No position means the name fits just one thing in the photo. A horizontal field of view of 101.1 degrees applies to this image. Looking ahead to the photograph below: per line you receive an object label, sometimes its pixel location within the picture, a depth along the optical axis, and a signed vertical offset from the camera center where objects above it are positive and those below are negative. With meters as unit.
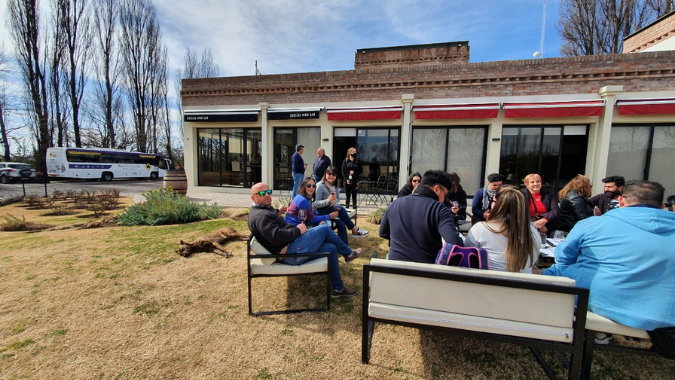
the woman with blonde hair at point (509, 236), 1.87 -0.44
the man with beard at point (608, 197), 3.90 -0.32
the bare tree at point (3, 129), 20.44 +2.30
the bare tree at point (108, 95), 23.70 +6.10
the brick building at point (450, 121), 7.80 +1.65
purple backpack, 1.84 -0.57
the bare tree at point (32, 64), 20.02 +7.20
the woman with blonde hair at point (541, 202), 3.65 -0.38
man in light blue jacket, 1.49 -0.48
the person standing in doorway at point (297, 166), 7.42 +0.04
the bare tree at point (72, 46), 21.20 +9.18
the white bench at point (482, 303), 1.59 -0.81
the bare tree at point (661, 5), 13.21 +8.25
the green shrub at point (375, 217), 6.00 -1.03
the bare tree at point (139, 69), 25.30 +9.02
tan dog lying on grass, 3.94 -1.18
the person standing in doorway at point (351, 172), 6.89 -0.09
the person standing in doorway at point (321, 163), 6.79 +0.12
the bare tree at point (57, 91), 21.23 +5.56
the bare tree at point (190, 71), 28.30 +9.54
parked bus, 19.50 -0.07
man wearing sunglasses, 2.54 -0.66
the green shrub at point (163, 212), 5.82 -1.02
